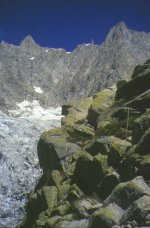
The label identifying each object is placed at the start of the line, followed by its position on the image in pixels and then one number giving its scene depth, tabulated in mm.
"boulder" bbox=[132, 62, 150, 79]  40544
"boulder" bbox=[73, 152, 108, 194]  32250
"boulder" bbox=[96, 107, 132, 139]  34781
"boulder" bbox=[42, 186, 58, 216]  34878
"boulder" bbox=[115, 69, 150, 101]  38150
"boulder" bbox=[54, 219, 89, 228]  27458
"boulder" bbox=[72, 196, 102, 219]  28672
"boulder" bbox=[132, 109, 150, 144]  31531
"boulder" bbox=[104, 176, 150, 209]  25406
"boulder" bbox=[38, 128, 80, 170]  39875
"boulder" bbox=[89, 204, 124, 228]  24812
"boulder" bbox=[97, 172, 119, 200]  29688
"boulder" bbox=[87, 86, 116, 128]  44531
